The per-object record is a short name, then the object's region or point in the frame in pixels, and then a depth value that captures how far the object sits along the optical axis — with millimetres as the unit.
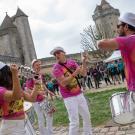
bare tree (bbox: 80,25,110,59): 27722
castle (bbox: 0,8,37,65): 33452
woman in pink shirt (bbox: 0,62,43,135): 1957
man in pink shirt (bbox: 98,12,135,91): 1713
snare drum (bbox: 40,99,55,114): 3380
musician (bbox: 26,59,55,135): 3396
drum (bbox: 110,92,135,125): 1856
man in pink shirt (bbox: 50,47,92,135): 2948
